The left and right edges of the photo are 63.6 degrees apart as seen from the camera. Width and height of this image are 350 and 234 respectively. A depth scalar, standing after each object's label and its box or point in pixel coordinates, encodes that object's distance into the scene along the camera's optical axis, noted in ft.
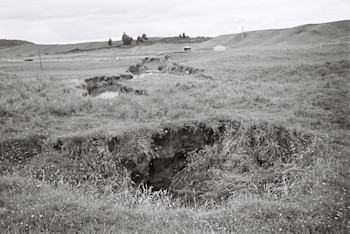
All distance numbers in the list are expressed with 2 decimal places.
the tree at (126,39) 498.28
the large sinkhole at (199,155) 33.75
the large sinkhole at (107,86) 87.12
